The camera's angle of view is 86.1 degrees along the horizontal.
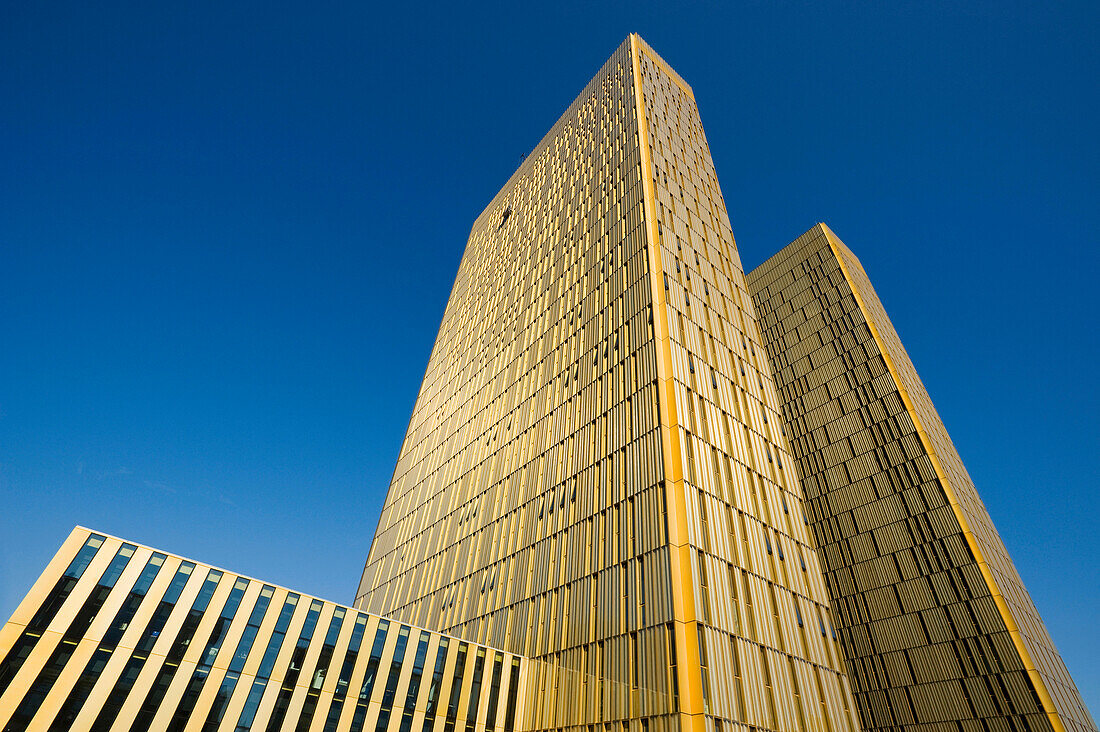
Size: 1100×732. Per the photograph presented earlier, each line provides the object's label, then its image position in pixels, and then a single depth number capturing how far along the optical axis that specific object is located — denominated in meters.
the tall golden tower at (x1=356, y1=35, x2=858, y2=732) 29.27
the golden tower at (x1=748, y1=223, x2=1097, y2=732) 44.28
